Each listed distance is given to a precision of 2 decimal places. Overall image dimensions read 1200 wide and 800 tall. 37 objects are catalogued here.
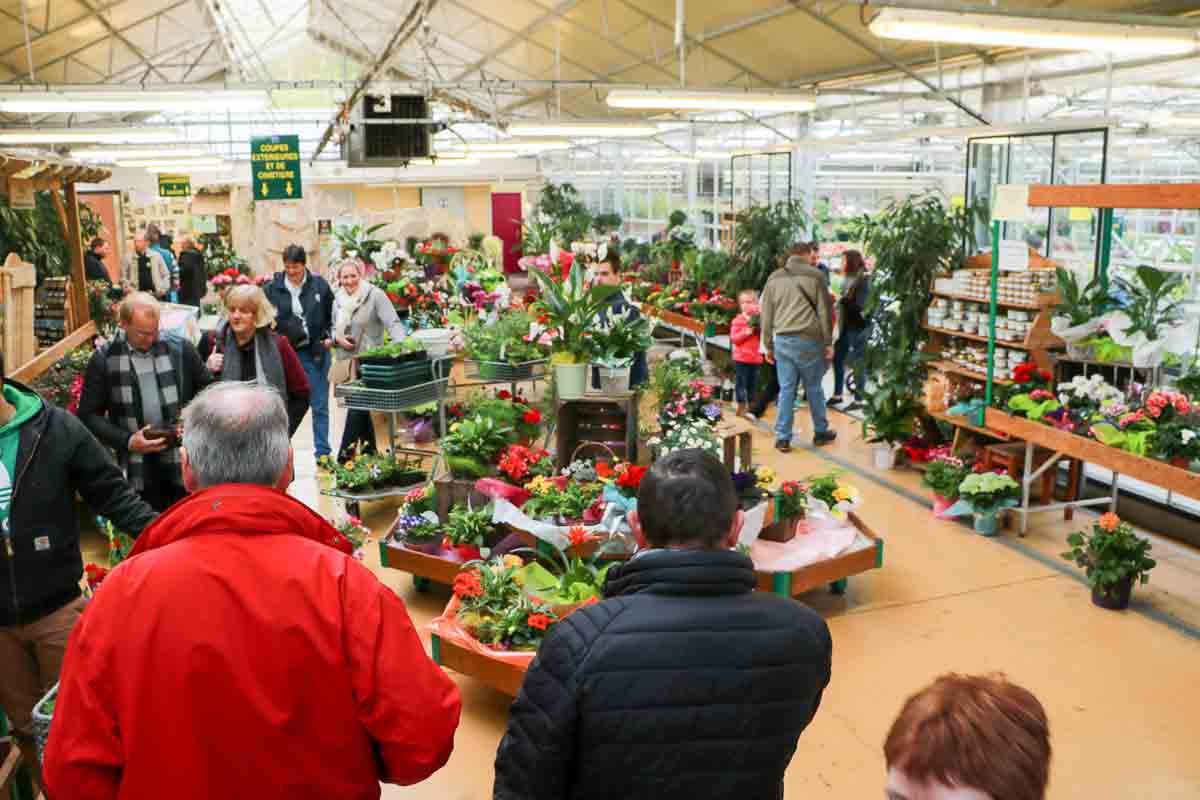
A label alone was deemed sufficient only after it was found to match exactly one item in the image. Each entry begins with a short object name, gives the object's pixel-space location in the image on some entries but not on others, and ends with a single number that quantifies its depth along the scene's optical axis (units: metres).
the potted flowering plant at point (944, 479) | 6.30
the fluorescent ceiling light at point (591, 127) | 9.80
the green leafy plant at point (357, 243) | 10.72
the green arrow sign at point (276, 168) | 11.87
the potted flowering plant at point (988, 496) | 6.04
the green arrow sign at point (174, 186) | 18.03
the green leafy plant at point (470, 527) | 5.00
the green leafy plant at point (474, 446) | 5.58
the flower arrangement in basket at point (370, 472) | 6.16
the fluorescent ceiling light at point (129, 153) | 16.29
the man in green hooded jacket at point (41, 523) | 2.86
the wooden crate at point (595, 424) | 5.72
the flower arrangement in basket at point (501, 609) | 3.90
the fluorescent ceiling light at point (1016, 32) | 4.82
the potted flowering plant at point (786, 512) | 5.14
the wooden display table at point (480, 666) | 3.82
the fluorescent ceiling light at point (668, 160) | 15.84
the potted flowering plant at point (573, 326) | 5.78
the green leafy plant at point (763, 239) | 10.08
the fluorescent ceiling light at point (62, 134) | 10.09
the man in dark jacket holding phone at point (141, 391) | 4.39
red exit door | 26.58
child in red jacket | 8.97
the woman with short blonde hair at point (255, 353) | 5.36
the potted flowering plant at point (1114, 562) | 4.94
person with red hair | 1.34
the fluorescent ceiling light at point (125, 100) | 7.23
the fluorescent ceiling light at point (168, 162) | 17.69
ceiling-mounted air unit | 10.99
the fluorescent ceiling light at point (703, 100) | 7.46
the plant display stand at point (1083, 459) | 4.89
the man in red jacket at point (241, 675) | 1.65
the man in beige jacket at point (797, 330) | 7.76
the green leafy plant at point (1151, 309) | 5.55
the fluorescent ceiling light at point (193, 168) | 20.28
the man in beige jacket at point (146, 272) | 13.61
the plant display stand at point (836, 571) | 4.79
